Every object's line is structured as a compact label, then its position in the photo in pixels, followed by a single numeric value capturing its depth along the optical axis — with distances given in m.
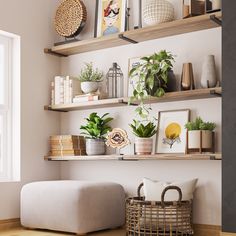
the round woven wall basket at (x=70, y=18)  4.60
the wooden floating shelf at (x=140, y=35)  3.83
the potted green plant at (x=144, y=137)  4.03
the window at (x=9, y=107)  4.46
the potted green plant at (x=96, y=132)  4.39
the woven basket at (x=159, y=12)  4.03
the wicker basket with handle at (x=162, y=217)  3.51
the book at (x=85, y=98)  4.34
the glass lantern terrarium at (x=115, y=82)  4.38
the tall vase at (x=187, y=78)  3.87
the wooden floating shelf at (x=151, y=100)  3.71
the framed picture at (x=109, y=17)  4.39
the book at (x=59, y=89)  4.62
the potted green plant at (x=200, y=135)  3.73
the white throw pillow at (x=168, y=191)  3.74
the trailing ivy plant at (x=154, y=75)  3.92
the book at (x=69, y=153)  4.48
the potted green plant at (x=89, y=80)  4.46
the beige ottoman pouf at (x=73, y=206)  3.83
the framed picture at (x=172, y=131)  3.99
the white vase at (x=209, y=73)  3.77
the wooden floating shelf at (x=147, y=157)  3.64
